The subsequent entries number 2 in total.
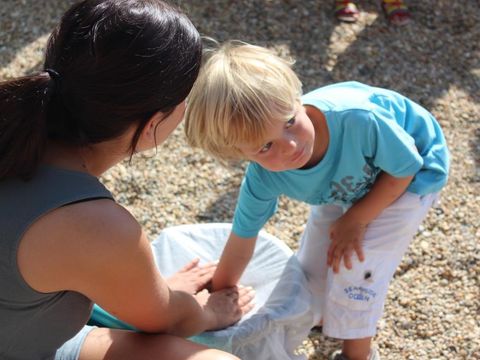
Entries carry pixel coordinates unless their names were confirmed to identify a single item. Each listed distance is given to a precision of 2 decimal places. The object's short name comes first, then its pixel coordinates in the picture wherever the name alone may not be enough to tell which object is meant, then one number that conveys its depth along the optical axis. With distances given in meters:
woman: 1.36
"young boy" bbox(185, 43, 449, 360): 1.61
